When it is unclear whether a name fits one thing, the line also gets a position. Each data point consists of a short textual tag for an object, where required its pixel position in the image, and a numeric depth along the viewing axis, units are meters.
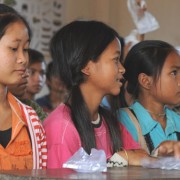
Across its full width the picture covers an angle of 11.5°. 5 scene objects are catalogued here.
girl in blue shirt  2.64
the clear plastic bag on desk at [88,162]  1.99
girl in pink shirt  2.44
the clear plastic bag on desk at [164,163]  2.07
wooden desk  1.87
